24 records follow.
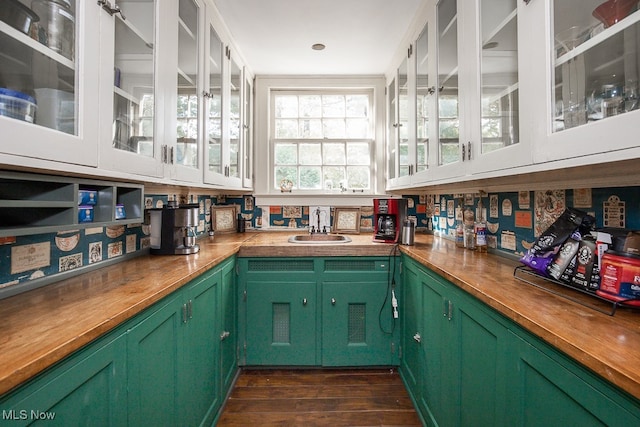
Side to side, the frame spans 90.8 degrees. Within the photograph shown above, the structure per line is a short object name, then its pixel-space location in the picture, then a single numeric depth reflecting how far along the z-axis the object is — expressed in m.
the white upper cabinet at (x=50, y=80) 0.78
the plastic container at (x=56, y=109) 0.85
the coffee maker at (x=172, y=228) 1.83
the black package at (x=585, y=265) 1.02
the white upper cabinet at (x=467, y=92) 1.19
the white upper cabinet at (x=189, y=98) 1.60
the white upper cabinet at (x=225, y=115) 2.00
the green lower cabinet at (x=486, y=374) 0.69
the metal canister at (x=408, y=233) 2.28
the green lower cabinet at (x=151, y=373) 0.70
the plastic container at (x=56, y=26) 0.87
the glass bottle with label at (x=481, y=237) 1.95
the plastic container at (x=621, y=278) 0.87
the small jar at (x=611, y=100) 0.79
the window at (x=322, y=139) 3.19
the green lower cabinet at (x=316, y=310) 2.30
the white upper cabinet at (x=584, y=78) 0.77
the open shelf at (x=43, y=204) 0.88
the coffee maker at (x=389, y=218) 2.38
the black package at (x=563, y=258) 1.09
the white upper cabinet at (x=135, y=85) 1.08
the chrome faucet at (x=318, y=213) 3.09
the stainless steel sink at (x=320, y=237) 2.87
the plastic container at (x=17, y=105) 0.75
